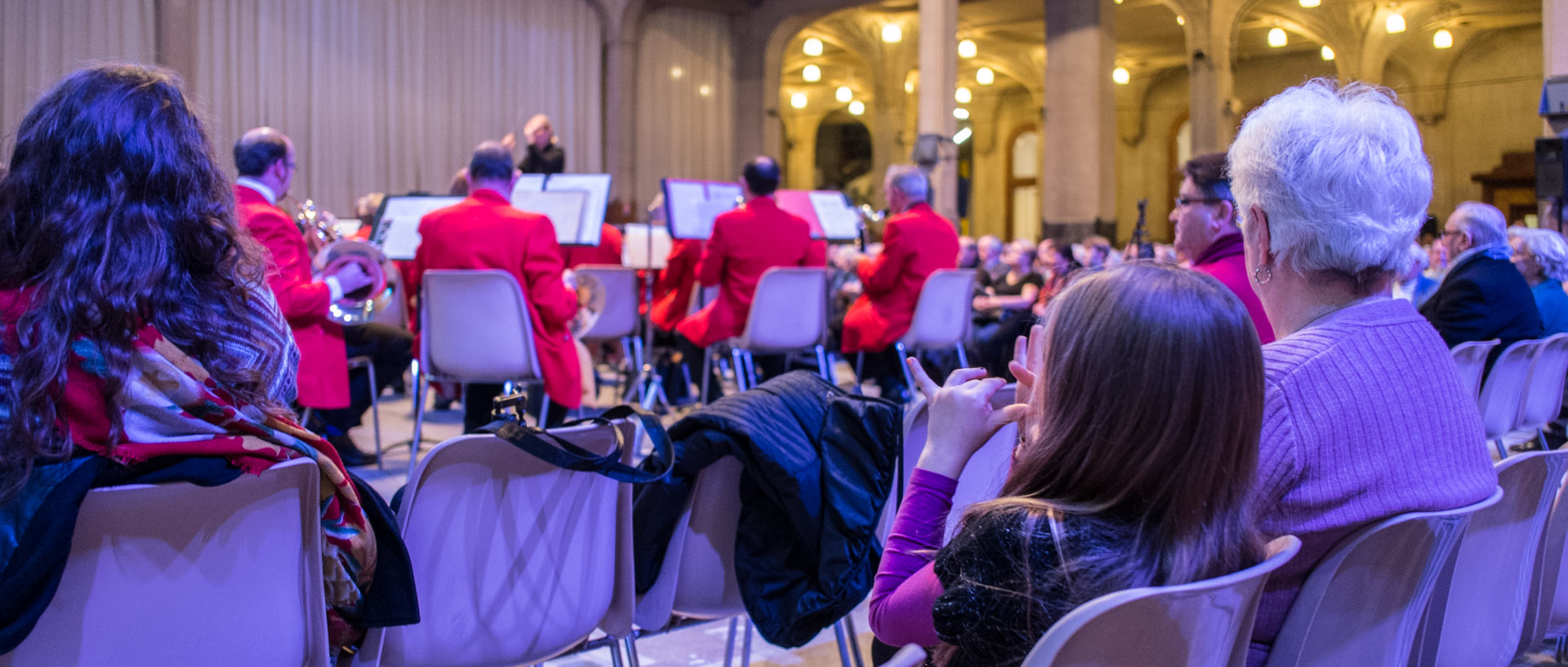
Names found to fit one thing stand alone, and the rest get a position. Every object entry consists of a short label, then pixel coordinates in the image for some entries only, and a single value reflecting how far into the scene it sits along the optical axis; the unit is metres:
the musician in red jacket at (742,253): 5.03
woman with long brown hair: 0.97
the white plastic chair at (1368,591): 1.08
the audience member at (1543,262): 4.25
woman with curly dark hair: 1.26
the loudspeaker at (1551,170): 6.61
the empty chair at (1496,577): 1.45
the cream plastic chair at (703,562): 1.82
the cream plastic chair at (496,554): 1.53
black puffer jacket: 1.78
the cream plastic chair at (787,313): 4.66
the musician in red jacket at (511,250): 3.85
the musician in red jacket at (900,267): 5.25
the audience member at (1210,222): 2.36
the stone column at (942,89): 9.91
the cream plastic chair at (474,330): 3.63
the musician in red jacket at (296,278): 3.11
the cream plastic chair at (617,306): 5.32
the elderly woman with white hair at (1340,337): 1.13
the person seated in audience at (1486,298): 3.58
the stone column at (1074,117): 11.58
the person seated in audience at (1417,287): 5.52
